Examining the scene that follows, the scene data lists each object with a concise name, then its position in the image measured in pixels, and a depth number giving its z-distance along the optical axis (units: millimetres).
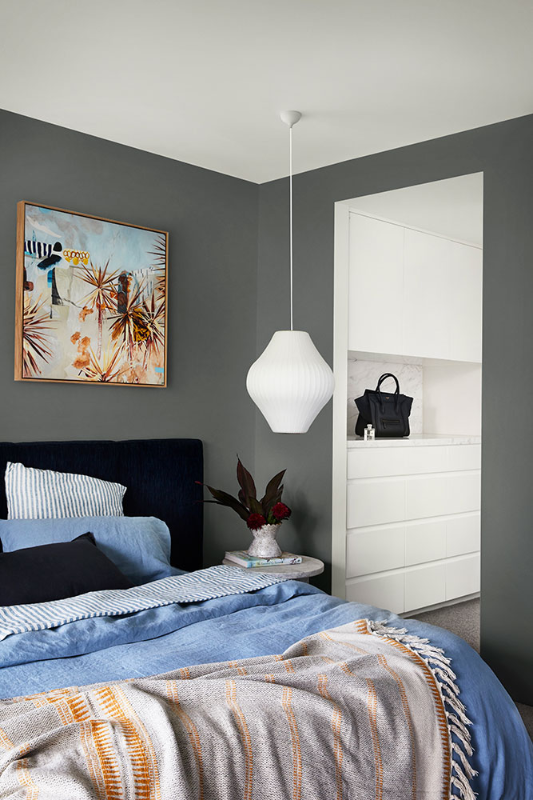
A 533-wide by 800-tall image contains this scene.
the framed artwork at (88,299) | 3316
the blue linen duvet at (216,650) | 1924
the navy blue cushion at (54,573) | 2471
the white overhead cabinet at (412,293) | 4293
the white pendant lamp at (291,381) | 3096
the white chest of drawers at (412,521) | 4199
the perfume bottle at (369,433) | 4406
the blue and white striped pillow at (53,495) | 3109
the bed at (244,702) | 1412
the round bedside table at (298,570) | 3488
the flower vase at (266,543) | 3676
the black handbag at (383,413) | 4551
